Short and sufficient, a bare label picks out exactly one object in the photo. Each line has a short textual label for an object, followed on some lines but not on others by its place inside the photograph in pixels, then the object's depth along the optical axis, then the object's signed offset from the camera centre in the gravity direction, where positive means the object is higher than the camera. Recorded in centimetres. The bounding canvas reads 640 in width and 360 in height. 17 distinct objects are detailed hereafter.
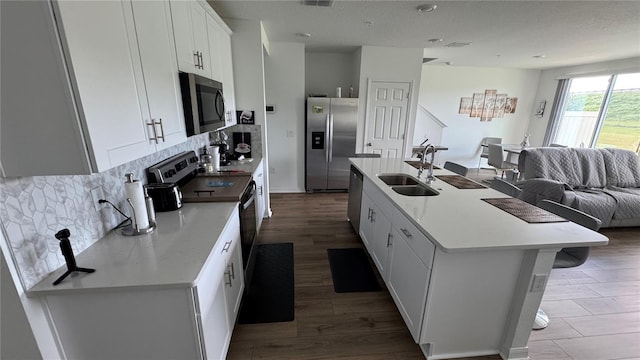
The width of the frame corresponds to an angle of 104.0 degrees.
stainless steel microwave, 170 +5
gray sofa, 320 -86
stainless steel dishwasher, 295 -103
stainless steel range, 185 -62
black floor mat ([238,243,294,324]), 194 -153
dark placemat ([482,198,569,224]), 160 -63
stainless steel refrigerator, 434 -50
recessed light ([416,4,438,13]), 250 +105
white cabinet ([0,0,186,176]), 79 +7
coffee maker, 314 -42
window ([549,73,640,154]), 482 +9
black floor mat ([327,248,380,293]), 228 -152
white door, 455 -8
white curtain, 590 +16
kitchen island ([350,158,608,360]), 138 -91
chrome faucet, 240 -49
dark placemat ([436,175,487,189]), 226 -62
